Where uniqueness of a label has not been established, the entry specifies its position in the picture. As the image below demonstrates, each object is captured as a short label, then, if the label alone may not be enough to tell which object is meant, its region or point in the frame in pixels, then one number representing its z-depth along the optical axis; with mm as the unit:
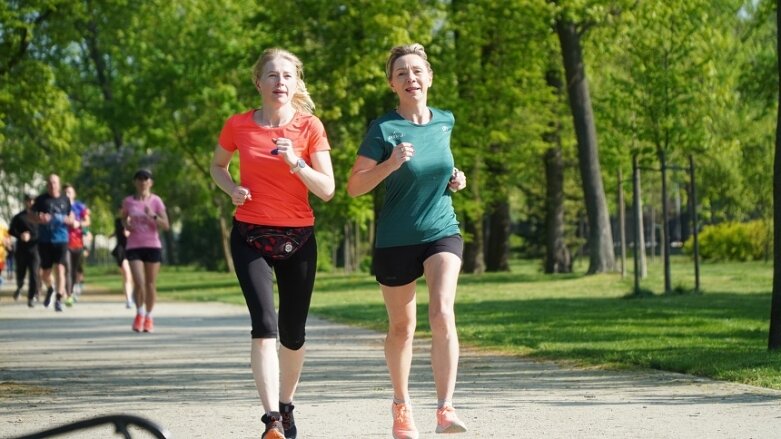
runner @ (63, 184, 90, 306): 26172
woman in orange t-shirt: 8156
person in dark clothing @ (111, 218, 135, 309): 24266
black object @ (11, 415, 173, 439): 4020
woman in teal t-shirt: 8273
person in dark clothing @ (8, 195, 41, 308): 27281
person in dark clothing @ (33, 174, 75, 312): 23109
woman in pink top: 18125
